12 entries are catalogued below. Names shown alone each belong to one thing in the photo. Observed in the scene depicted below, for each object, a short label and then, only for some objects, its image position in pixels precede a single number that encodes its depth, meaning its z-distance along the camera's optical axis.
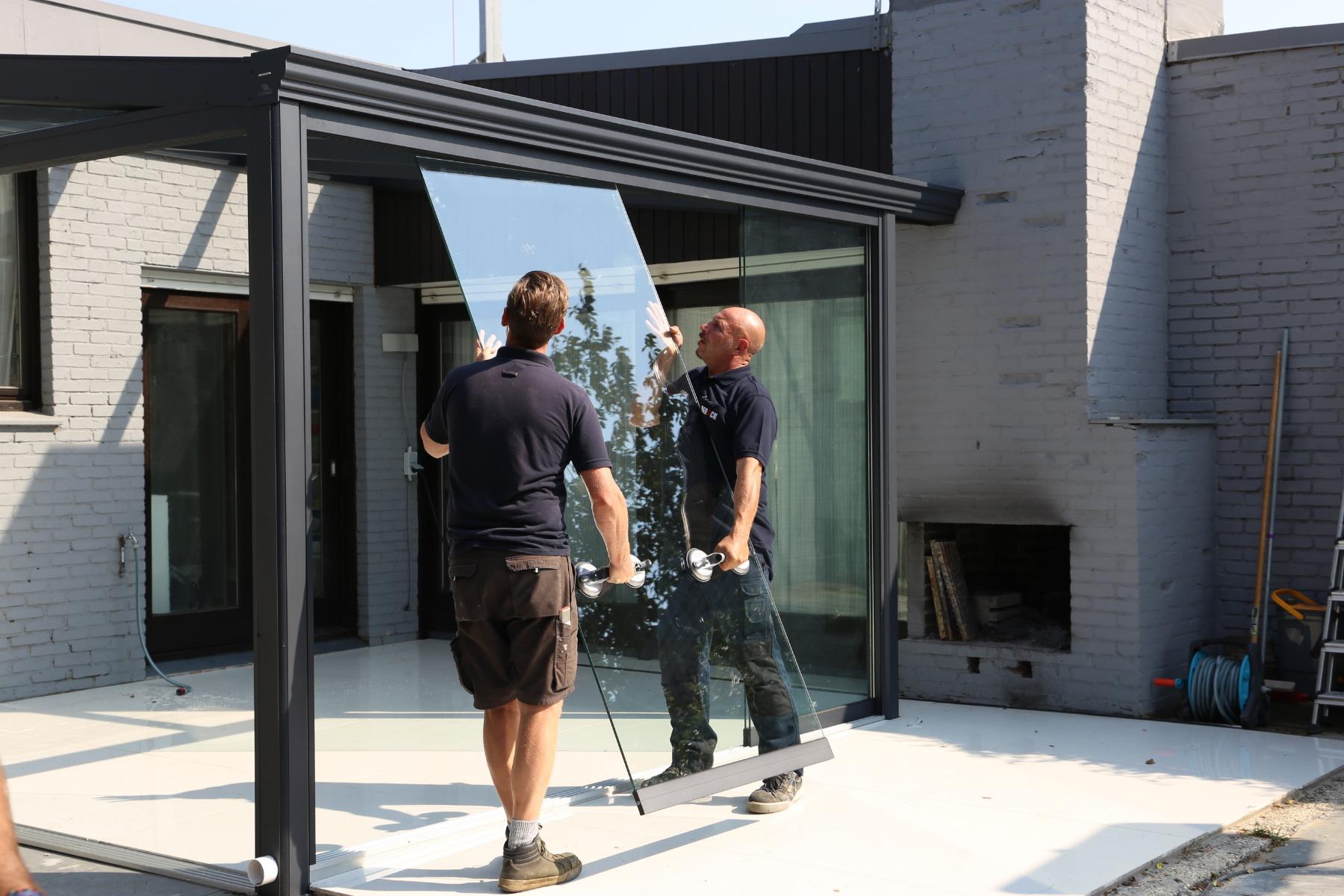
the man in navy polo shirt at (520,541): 3.77
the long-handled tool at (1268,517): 6.27
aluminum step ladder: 5.92
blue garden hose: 6.07
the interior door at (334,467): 8.73
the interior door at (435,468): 8.97
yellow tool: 6.35
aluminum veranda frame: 3.87
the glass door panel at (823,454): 6.11
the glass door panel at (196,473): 7.84
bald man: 4.48
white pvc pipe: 3.80
